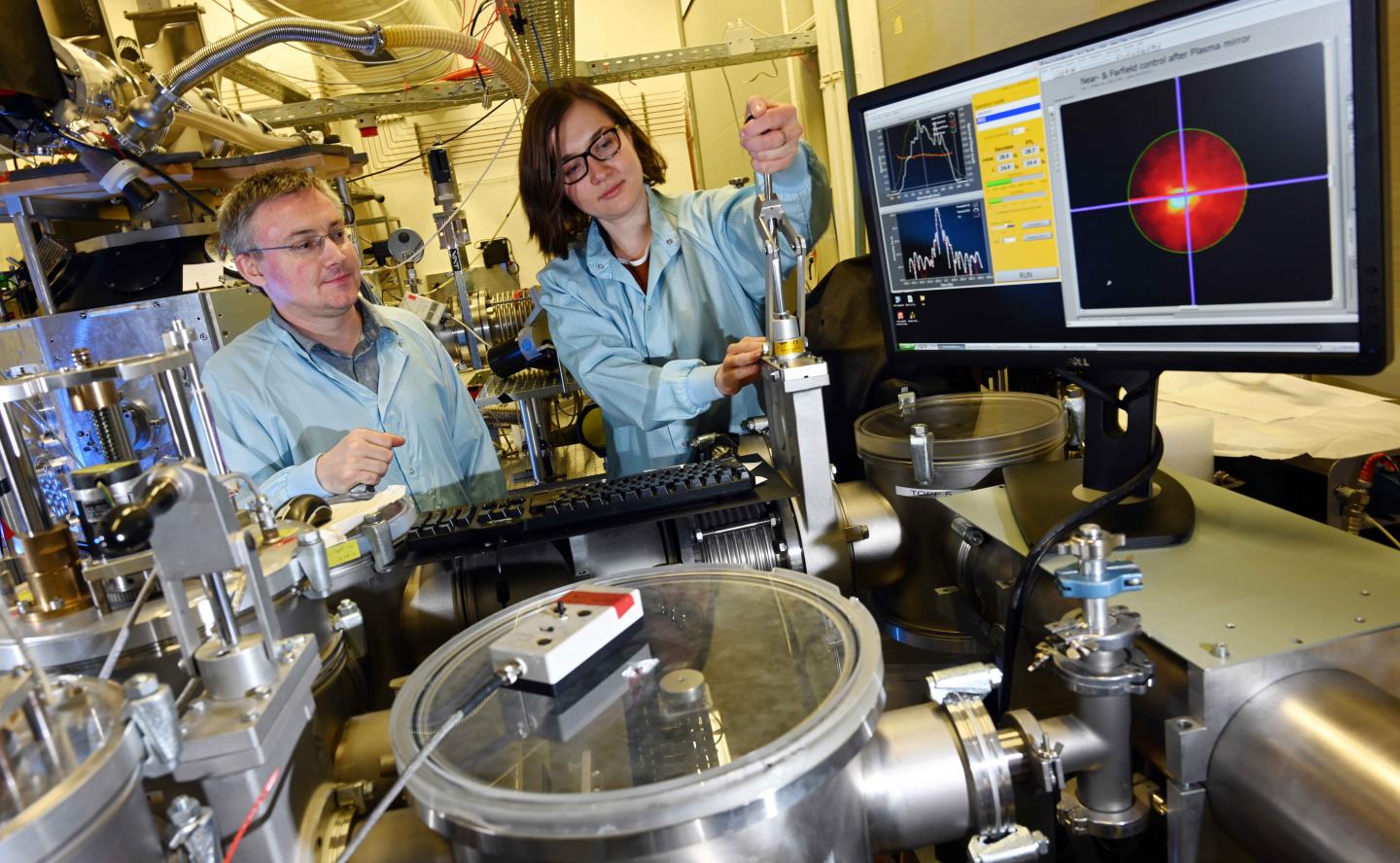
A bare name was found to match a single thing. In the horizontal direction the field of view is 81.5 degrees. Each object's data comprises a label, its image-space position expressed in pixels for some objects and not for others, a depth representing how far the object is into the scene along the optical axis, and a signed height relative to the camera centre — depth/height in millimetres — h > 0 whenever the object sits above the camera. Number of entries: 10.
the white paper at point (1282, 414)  1075 -341
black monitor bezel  594 -13
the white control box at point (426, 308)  2330 +64
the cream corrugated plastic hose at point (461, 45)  1922 +749
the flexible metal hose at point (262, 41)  1458 +566
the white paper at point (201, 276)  1755 +200
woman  1615 +61
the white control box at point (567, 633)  574 -232
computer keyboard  905 -223
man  1564 -29
